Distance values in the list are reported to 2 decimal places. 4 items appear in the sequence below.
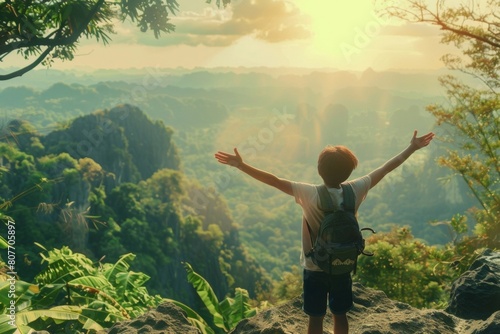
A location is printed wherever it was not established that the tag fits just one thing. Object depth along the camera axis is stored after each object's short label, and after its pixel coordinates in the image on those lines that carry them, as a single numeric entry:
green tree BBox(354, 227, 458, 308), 9.90
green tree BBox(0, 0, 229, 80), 7.42
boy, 2.88
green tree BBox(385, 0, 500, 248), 10.27
